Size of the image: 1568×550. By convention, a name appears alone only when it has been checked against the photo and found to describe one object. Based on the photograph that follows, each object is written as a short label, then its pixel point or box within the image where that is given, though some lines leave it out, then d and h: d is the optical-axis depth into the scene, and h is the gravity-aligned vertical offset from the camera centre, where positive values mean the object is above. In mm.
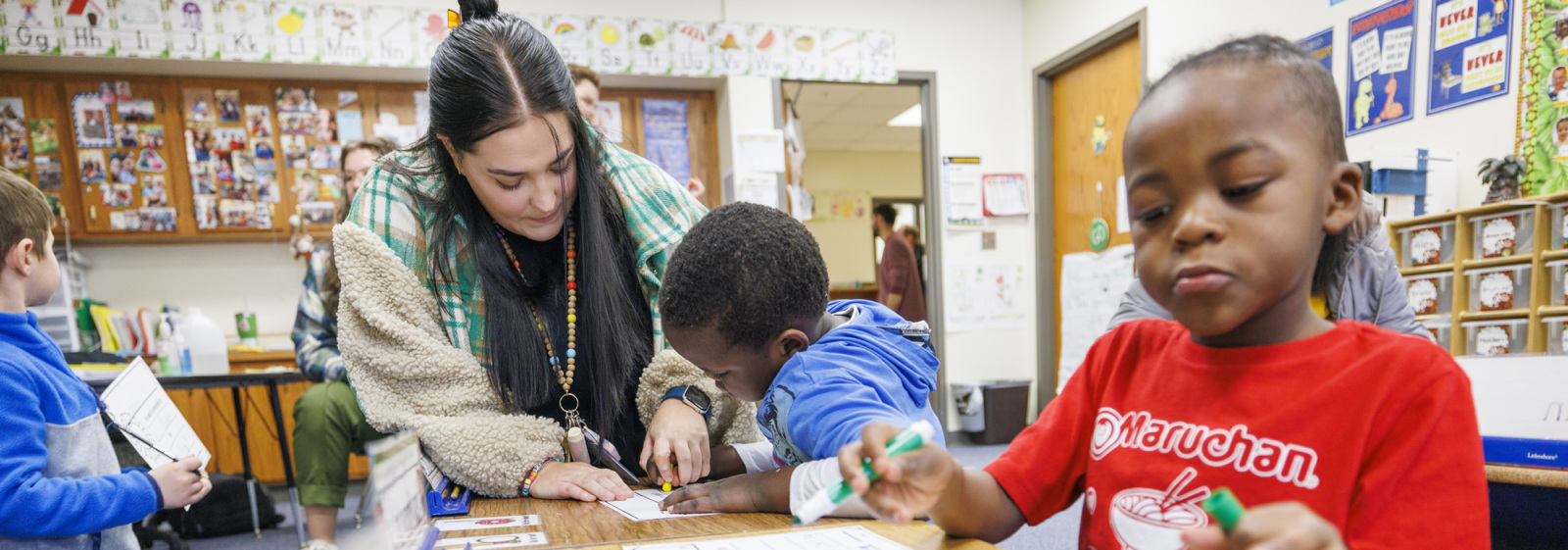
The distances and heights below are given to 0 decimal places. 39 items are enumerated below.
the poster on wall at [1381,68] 2158 +347
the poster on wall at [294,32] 3090 +847
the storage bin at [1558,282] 1676 -240
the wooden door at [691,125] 3707 +468
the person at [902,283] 4129 -423
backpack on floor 2592 -962
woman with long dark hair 901 -84
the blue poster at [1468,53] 1928 +340
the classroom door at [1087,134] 3300 +309
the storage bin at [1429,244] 1921 -163
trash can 3750 -1039
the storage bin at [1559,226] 1678 -116
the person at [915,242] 5353 -268
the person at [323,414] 1775 -443
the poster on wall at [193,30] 3029 +858
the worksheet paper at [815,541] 592 -267
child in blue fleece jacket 994 -284
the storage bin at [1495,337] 1783 -386
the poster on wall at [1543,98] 1788 +191
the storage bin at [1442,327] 1896 -374
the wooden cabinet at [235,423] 3197 -785
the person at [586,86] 2379 +436
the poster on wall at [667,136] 3742 +411
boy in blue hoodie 726 -137
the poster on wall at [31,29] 2928 +865
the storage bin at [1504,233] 1756 -133
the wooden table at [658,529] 612 -282
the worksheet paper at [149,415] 1060 -261
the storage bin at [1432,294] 1918 -291
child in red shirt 410 -109
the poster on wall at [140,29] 2994 +861
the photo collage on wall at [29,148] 3205 +437
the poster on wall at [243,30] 3051 +854
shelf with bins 1704 -231
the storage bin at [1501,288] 1769 -263
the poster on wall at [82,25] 2967 +877
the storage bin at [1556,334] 1691 -361
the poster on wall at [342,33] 3123 +844
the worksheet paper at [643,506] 756 -313
